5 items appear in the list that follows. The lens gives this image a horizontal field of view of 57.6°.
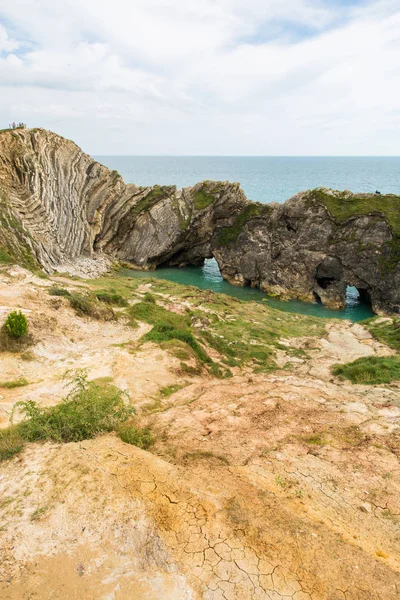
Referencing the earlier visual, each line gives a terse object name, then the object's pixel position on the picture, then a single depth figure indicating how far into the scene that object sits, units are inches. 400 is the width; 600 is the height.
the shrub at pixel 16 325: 626.2
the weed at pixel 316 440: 399.5
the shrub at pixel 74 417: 373.1
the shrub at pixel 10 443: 342.0
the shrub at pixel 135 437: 379.9
